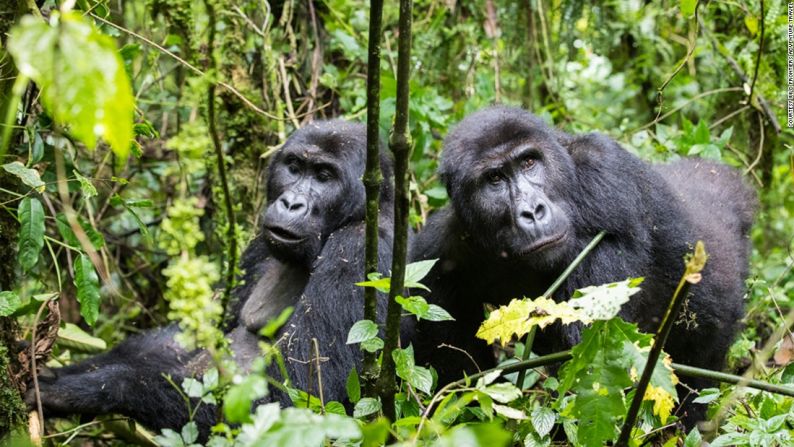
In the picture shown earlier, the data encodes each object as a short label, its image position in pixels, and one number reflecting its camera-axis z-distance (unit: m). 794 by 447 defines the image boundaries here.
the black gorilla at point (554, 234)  3.73
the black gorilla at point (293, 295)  4.10
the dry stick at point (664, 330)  1.85
